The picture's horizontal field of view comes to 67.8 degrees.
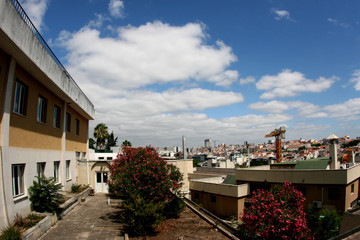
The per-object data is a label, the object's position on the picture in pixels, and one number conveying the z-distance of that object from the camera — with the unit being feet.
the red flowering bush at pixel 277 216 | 36.73
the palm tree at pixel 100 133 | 166.04
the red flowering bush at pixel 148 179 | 45.55
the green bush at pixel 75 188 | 69.97
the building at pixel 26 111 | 34.81
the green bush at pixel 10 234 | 30.17
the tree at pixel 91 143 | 263.96
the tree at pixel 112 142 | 262.55
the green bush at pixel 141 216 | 39.32
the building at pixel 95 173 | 81.35
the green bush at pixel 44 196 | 43.11
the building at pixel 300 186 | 66.23
